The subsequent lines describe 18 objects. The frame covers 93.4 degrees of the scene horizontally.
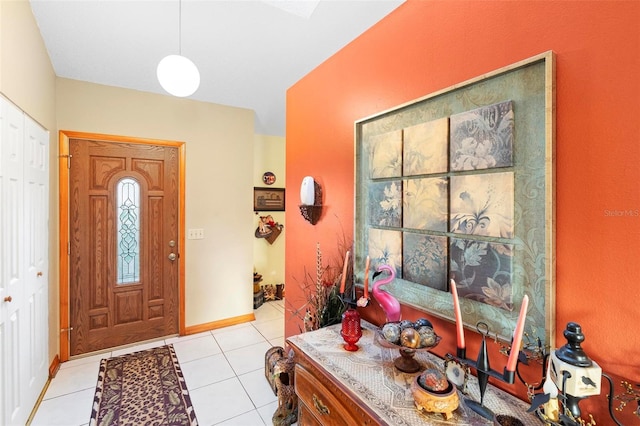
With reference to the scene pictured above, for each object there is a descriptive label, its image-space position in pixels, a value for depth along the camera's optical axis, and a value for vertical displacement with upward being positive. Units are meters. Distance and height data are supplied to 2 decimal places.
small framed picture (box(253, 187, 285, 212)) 4.32 +0.19
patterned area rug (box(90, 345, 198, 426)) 1.98 -1.34
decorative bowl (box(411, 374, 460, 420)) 0.92 -0.58
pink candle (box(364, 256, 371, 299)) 1.55 -0.37
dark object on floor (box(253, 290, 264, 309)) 4.05 -1.20
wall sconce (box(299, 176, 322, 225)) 2.09 +0.08
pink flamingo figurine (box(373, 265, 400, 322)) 1.43 -0.42
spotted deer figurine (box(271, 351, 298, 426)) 1.88 -1.17
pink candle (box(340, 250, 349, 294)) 1.59 -0.36
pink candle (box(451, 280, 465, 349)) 1.00 -0.38
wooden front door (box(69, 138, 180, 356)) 2.77 -0.30
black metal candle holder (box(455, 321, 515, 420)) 0.93 -0.50
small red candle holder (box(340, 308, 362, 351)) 1.37 -0.54
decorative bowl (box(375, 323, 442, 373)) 1.17 -0.59
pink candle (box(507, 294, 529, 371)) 0.87 -0.39
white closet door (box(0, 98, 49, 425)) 1.61 -0.32
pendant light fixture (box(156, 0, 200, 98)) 1.62 +0.75
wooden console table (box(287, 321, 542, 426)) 0.95 -0.64
